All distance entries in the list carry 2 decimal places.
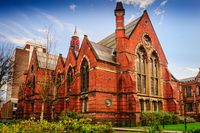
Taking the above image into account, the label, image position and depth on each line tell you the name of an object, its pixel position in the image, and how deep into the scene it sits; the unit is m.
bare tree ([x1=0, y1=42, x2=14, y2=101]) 22.13
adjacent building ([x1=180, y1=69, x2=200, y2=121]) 36.54
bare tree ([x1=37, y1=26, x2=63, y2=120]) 20.02
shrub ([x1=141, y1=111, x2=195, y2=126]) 19.80
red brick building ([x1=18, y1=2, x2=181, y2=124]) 19.81
